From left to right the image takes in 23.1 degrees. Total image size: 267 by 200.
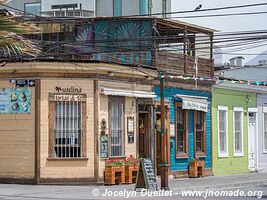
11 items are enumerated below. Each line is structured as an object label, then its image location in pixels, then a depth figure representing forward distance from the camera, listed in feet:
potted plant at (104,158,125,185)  78.18
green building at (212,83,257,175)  102.78
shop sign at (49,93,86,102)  77.87
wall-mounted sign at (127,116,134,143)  84.07
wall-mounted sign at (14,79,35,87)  77.82
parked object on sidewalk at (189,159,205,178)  94.58
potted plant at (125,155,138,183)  80.12
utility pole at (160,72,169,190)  70.58
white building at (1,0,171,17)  146.30
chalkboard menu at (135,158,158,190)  69.72
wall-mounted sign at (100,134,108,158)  79.87
